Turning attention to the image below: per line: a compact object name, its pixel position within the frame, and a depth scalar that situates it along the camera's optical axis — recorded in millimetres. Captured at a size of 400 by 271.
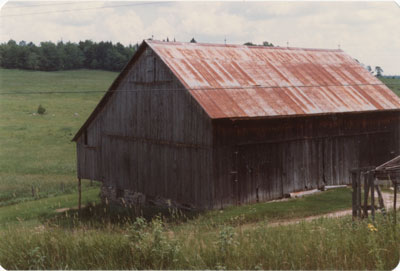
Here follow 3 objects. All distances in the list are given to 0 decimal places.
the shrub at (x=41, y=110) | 62594
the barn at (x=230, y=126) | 21141
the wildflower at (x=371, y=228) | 9491
